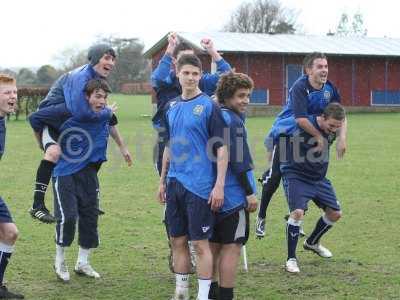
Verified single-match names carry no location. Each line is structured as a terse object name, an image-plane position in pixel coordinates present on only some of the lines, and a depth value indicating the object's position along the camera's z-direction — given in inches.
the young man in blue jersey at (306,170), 268.7
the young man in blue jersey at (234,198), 209.6
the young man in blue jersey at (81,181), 249.4
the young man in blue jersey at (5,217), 226.4
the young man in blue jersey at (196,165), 203.5
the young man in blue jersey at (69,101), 245.1
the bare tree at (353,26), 3627.0
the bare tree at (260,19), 3383.4
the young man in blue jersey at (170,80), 255.1
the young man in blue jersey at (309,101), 272.5
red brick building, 1488.7
